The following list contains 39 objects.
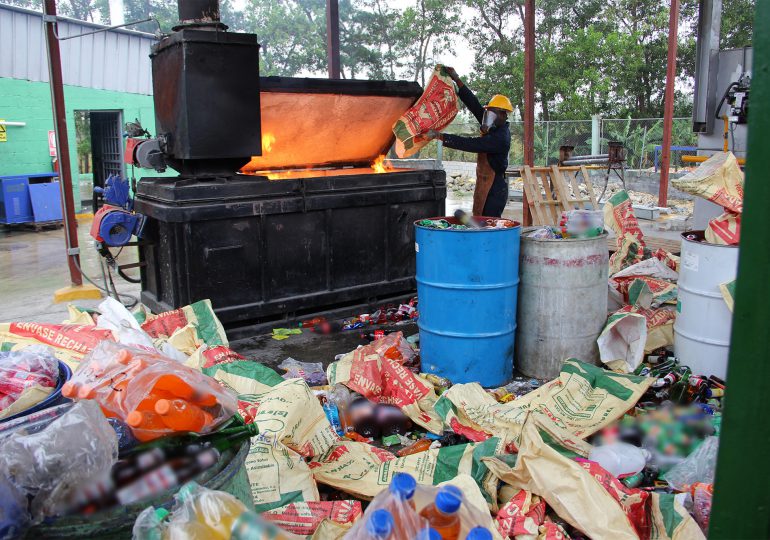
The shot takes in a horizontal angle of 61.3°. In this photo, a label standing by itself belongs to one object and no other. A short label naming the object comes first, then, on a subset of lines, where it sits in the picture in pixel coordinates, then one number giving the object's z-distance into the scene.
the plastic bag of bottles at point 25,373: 2.10
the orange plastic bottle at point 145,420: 1.88
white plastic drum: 4.20
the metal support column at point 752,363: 1.19
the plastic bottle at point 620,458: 3.24
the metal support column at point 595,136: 18.38
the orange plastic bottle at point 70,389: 2.05
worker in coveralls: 6.31
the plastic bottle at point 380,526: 1.44
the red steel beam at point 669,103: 11.88
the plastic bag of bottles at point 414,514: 1.46
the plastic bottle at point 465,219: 4.85
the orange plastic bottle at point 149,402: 1.92
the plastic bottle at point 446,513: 1.56
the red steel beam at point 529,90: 8.05
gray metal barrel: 4.55
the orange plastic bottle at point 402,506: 1.52
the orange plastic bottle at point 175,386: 1.99
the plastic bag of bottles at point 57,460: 1.66
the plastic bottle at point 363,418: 3.87
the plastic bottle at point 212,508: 1.54
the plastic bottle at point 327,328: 5.92
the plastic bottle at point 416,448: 3.54
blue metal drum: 4.42
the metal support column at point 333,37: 8.43
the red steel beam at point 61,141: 6.92
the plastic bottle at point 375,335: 5.67
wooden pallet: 8.16
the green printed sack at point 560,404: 3.59
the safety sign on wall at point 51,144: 14.02
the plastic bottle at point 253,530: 1.50
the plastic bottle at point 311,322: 6.03
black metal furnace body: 5.43
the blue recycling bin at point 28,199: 12.61
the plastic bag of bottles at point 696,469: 3.09
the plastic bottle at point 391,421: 3.87
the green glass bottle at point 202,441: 1.89
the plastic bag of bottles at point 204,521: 1.51
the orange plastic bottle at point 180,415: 1.90
